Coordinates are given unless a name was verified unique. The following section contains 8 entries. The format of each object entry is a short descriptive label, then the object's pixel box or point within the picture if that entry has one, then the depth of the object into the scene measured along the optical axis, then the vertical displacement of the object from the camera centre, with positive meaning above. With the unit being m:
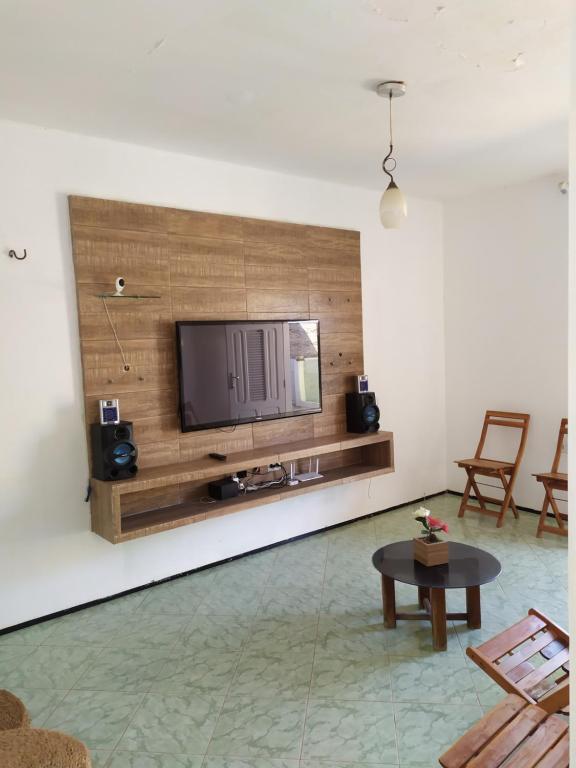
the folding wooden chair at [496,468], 4.39 -1.04
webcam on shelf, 3.20 +0.37
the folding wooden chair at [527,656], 2.02 -1.21
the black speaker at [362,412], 4.25 -0.53
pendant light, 2.59 +0.64
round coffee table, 2.64 -1.13
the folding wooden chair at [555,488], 4.07 -1.12
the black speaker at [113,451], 3.05 -0.54
